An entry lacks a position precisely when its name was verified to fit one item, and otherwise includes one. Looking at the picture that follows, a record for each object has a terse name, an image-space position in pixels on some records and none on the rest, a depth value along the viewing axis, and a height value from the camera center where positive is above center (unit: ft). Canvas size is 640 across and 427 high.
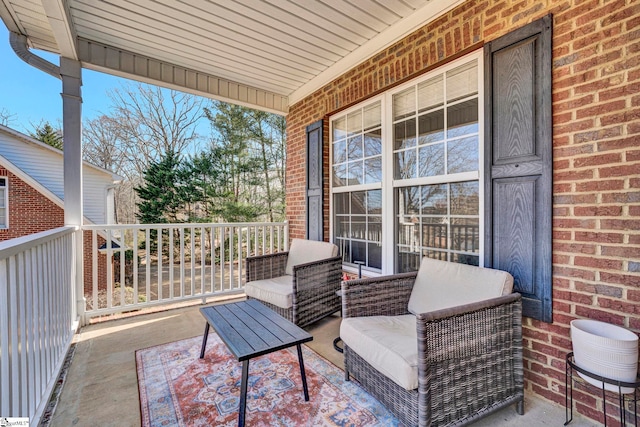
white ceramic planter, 4.49 -2.32
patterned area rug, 5.58 -3.99
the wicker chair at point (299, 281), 9.16 -2.52
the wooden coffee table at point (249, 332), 5.16 -2.54
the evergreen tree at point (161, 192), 31.01 +2.01
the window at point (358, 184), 10.67 +0.96
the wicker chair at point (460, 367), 4.66 -2.80
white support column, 9.75 +2.24
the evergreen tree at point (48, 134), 33.71 +9.07
